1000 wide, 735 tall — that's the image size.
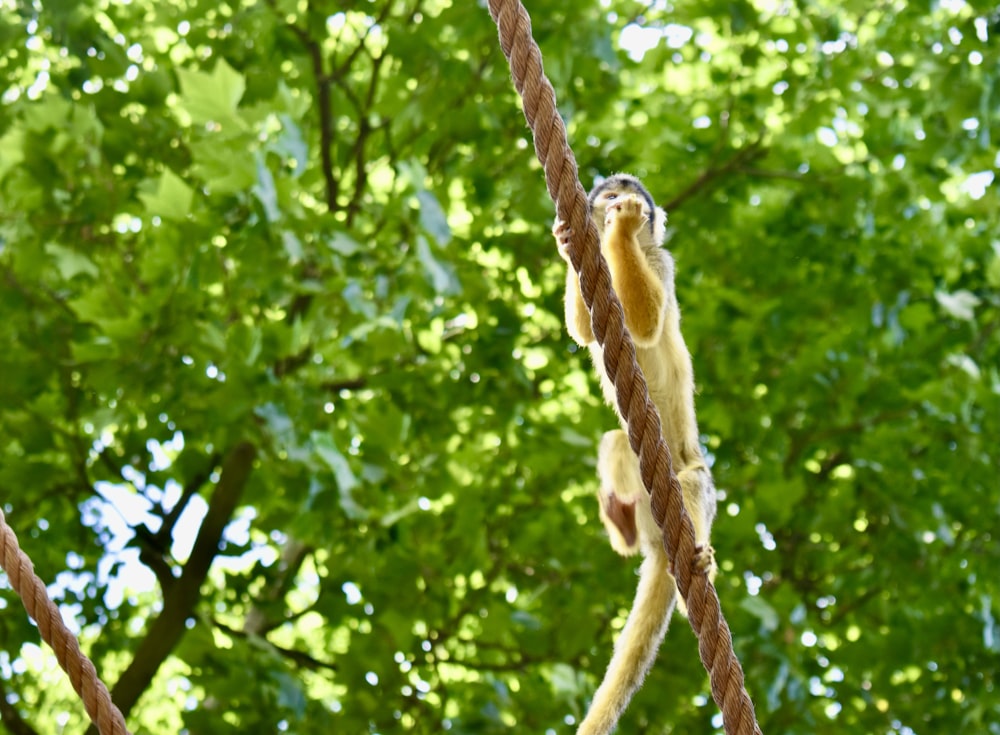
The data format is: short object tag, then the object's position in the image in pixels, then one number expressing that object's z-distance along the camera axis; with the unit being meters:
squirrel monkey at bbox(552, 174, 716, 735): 3.96
